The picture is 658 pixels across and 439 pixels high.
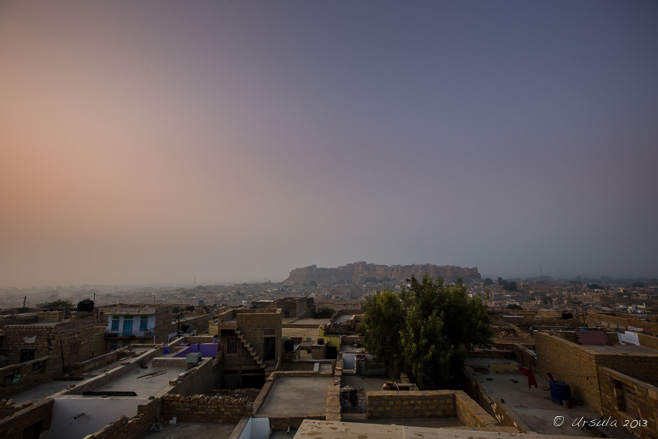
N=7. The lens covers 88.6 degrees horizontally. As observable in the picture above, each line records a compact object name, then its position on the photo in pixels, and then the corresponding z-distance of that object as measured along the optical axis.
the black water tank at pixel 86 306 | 31.58
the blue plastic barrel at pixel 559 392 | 12.56
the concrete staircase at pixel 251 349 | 21.23
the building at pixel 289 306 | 45.00
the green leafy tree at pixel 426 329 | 14.10
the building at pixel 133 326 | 30.03
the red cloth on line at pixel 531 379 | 14.59
